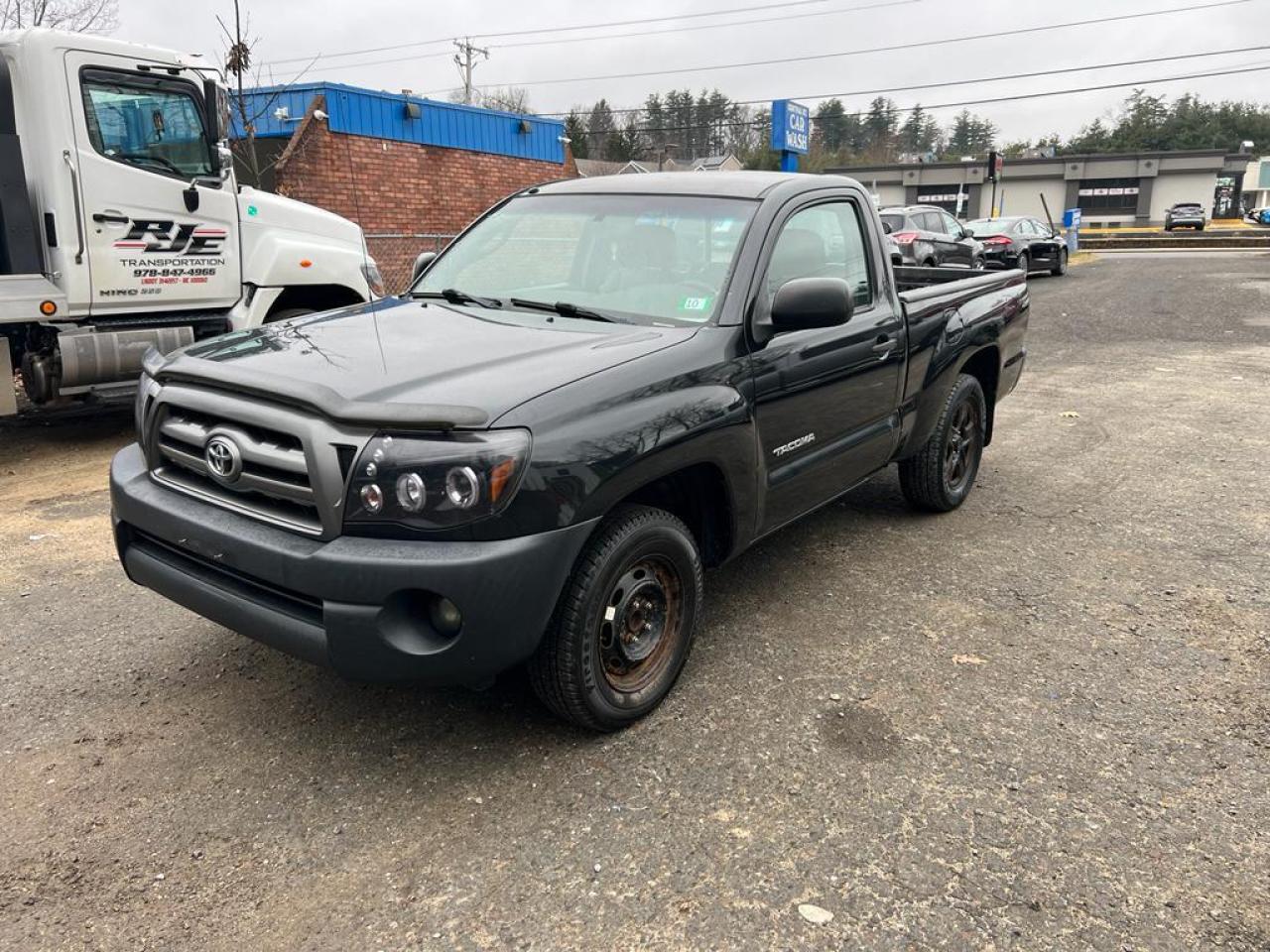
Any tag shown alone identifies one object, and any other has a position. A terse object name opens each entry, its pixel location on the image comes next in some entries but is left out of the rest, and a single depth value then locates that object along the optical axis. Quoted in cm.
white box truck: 646
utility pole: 5444
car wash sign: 2750
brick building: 1450
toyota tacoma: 255
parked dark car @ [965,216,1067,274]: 2144
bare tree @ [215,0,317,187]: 1317
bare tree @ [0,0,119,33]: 1570
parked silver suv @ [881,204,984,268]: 1722
